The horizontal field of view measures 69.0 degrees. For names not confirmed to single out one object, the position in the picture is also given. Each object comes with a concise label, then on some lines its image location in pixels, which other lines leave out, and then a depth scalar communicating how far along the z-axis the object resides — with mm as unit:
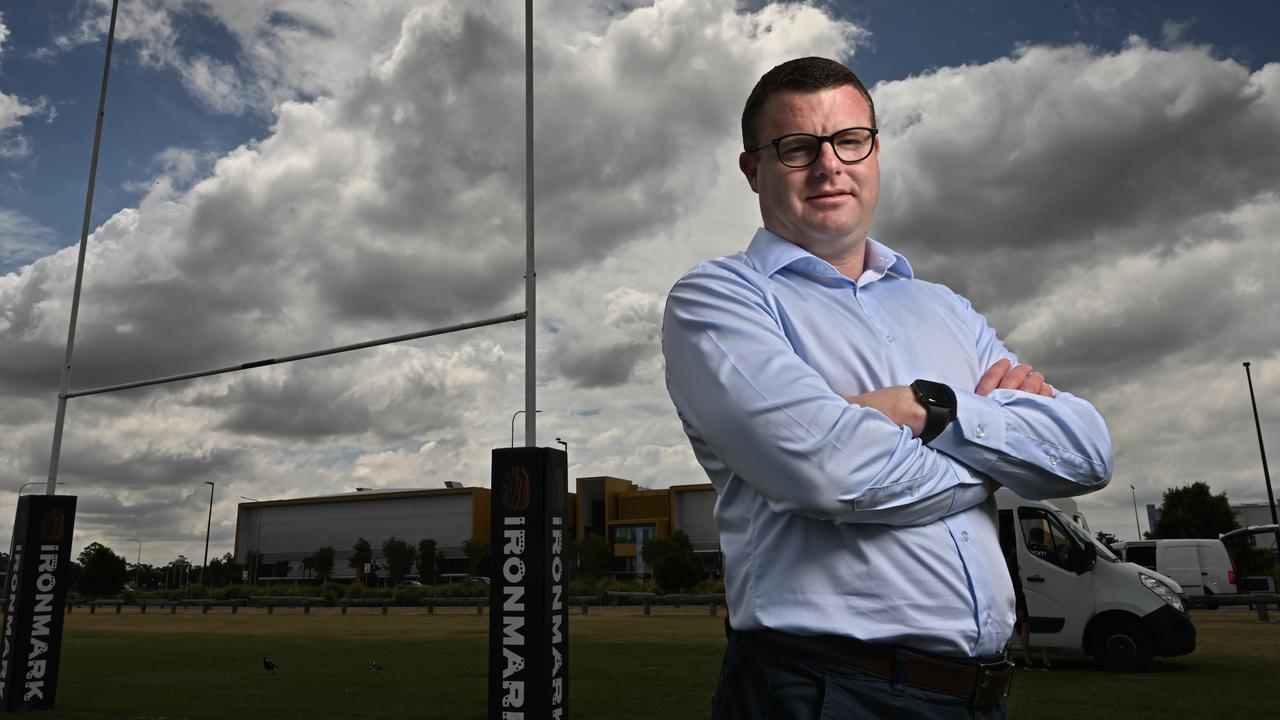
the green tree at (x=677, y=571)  46394
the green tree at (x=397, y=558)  82312
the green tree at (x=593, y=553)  70625
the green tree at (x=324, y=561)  82938
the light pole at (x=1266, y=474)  37162
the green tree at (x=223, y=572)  95875
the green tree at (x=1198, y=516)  47469
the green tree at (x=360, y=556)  89312
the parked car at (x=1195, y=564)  25766
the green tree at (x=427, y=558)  83250
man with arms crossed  1770
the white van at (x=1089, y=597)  13133
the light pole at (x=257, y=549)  104500
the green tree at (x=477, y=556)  70062
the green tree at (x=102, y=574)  67250
